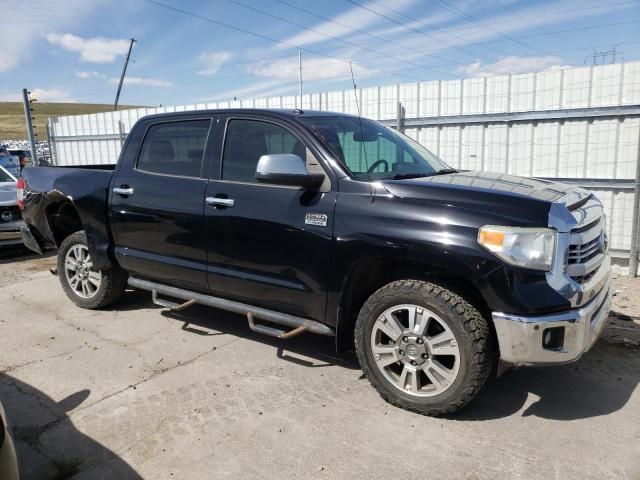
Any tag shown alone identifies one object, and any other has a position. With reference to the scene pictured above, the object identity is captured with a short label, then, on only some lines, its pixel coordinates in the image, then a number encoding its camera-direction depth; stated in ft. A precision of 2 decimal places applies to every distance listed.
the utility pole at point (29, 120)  38.34
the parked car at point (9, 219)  26.99
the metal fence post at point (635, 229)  20.11
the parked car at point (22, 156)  48.52
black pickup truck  9.50
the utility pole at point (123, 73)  112.15
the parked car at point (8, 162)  38.57
